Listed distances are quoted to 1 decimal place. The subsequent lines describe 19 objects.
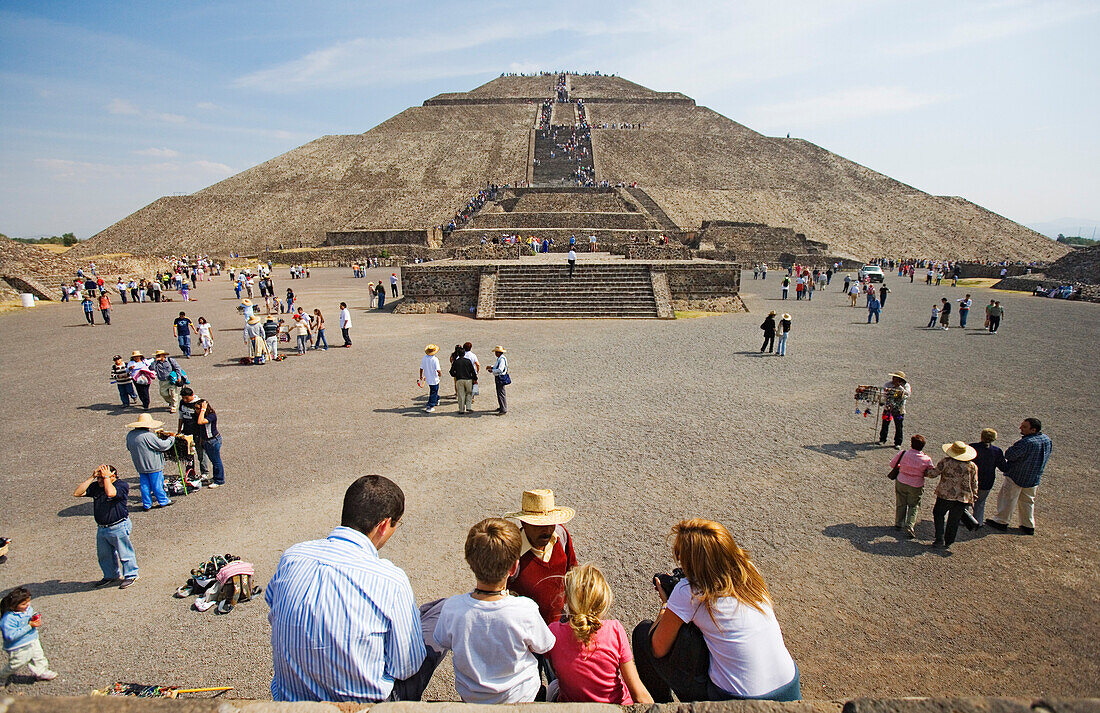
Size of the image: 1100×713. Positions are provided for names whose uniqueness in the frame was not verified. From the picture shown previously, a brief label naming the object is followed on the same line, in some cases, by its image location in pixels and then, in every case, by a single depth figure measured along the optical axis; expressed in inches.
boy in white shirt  90.7
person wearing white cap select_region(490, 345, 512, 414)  341.4
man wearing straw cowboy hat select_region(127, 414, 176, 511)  224.0
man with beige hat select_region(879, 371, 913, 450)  285.4
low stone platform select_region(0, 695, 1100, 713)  69.5
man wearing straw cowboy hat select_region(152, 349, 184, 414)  353.1
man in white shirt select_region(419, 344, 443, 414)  349.1
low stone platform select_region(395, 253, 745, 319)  745.6
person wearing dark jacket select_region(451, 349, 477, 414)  342.6
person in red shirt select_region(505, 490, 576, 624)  117.9
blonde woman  91.5
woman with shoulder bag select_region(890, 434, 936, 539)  198.8
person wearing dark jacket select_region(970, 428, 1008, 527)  209.3
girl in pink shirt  93.1
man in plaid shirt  201.5
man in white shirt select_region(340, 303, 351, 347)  530.9
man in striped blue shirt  80.0
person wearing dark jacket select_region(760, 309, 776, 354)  482.6
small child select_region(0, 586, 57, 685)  138.0
